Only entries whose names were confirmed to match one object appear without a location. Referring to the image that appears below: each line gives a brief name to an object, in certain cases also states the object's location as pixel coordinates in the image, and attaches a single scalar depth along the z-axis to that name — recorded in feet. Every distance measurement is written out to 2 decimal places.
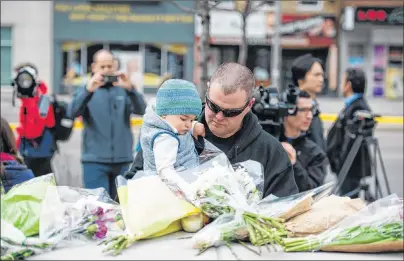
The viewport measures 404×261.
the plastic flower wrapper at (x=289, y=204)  13.94
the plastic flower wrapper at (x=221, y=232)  12.53
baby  16.11
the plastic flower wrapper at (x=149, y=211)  12.81
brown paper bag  13.60
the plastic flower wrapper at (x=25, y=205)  13.16
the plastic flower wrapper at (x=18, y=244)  12.19
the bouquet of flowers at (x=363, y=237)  12.78
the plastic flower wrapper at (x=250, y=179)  14.46
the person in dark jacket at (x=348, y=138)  46.17
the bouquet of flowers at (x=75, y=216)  13.20
